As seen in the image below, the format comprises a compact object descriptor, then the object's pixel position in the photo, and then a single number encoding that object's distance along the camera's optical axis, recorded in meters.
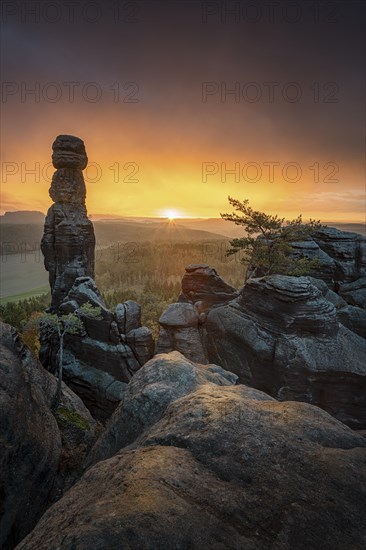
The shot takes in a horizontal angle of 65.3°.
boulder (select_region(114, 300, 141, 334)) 28.39
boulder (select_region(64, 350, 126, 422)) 26.89
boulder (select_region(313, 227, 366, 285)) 35.53
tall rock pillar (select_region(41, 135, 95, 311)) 41.09
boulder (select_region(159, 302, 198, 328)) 27.31
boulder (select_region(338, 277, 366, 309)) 31.92
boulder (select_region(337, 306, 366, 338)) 23.44
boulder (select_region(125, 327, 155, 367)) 27.97
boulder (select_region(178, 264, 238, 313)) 31.17
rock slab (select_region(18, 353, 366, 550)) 4.73
